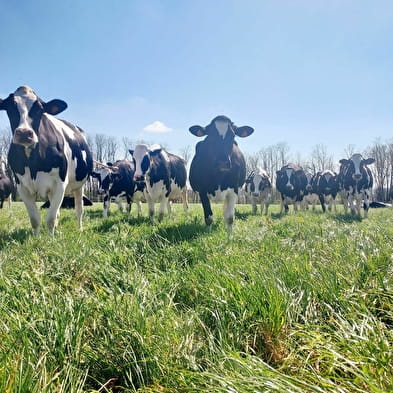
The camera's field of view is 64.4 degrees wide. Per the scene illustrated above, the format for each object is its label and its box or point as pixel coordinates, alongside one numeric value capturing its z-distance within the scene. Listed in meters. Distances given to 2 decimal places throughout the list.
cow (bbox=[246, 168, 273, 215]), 15.91
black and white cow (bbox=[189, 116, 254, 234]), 6.62
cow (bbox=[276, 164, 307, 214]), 16.02
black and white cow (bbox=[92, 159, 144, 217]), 13.20
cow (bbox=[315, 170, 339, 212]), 17.14
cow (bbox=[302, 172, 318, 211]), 18.64
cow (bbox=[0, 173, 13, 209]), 14.84
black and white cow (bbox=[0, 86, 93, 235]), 4.95
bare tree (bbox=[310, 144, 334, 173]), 71.94
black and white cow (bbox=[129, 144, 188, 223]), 9.23
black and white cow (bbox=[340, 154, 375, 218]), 13.11
